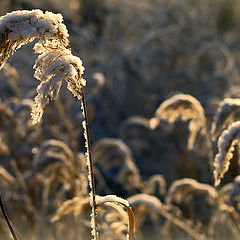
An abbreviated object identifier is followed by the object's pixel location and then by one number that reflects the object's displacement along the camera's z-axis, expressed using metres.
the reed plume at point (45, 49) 2.69
